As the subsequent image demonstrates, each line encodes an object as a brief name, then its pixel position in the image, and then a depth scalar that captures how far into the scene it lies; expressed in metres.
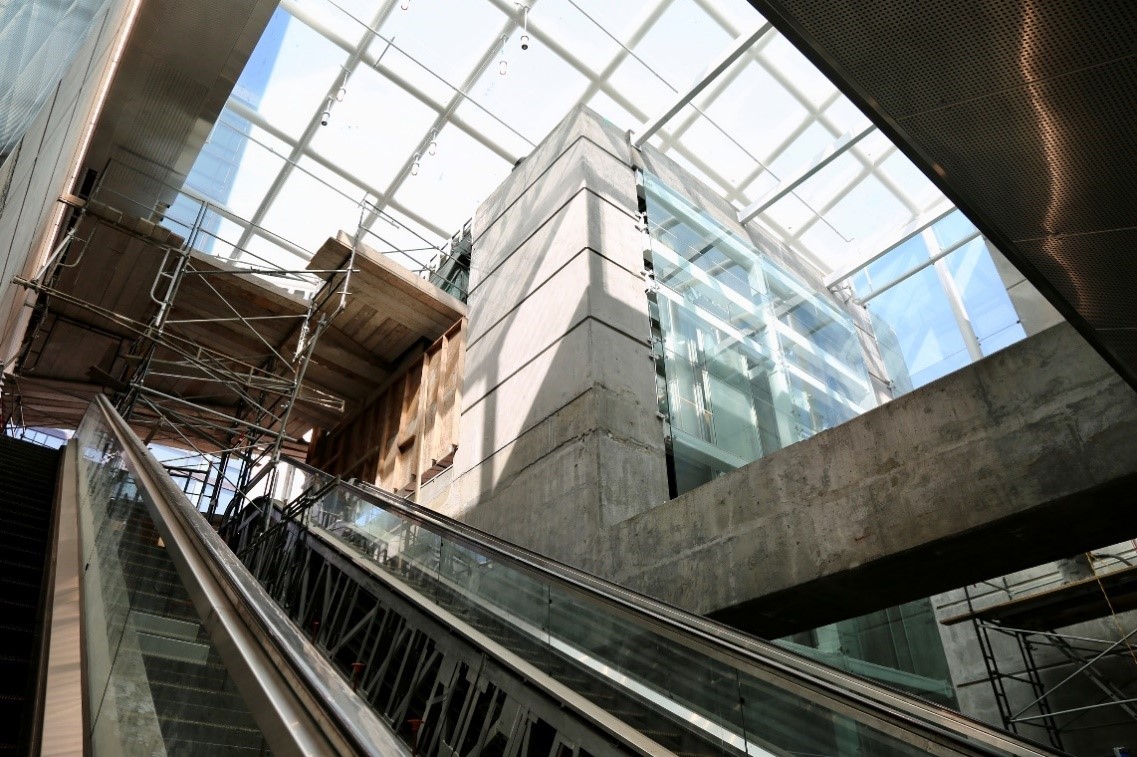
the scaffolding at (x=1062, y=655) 7.98
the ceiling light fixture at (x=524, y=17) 12.37
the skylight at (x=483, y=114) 12.98
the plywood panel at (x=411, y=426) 11.41
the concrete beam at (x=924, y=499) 4.42
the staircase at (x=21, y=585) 3.15
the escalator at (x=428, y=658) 1.85
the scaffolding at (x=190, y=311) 9.94
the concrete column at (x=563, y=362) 8.07
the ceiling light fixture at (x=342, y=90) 13.21
